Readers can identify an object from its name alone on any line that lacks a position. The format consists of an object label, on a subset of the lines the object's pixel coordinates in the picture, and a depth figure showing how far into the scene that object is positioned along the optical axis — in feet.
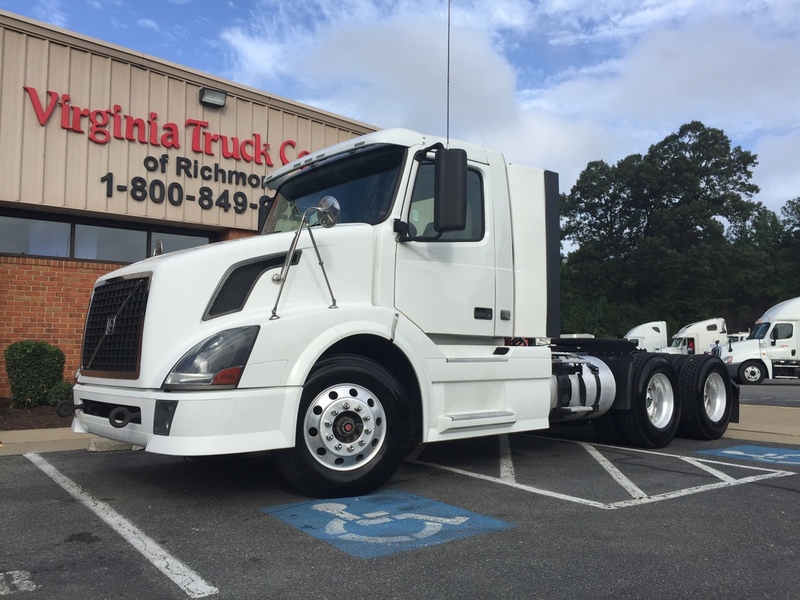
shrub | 31.73
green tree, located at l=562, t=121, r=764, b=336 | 158.10
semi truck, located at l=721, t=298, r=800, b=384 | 80.02
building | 34.50
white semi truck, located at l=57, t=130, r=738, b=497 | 15.06
